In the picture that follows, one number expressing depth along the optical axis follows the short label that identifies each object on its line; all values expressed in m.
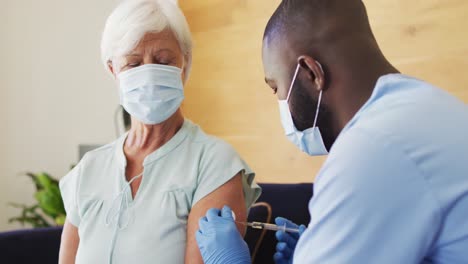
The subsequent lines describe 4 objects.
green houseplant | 2.67
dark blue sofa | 1.66
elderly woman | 1.32
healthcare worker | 0.74
